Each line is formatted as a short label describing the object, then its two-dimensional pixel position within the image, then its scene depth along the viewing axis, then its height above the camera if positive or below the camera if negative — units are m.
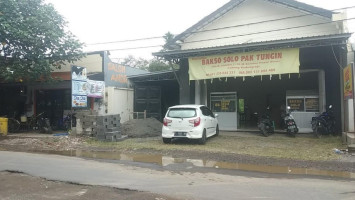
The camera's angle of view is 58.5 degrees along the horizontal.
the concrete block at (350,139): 10.90 -1.14
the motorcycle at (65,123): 17.33 -1.01
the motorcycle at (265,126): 15.37 -0.97
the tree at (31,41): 15.81 +3.48
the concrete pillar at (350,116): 13.34 -0.45
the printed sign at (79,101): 15.24 +0.26
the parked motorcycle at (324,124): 14.18 -0.81
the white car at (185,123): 12.43 -0.69
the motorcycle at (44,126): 17.67 -1.10
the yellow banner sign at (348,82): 11.28 +0.90
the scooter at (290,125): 14.75 -0.89
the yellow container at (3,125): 17.19 -1.03
